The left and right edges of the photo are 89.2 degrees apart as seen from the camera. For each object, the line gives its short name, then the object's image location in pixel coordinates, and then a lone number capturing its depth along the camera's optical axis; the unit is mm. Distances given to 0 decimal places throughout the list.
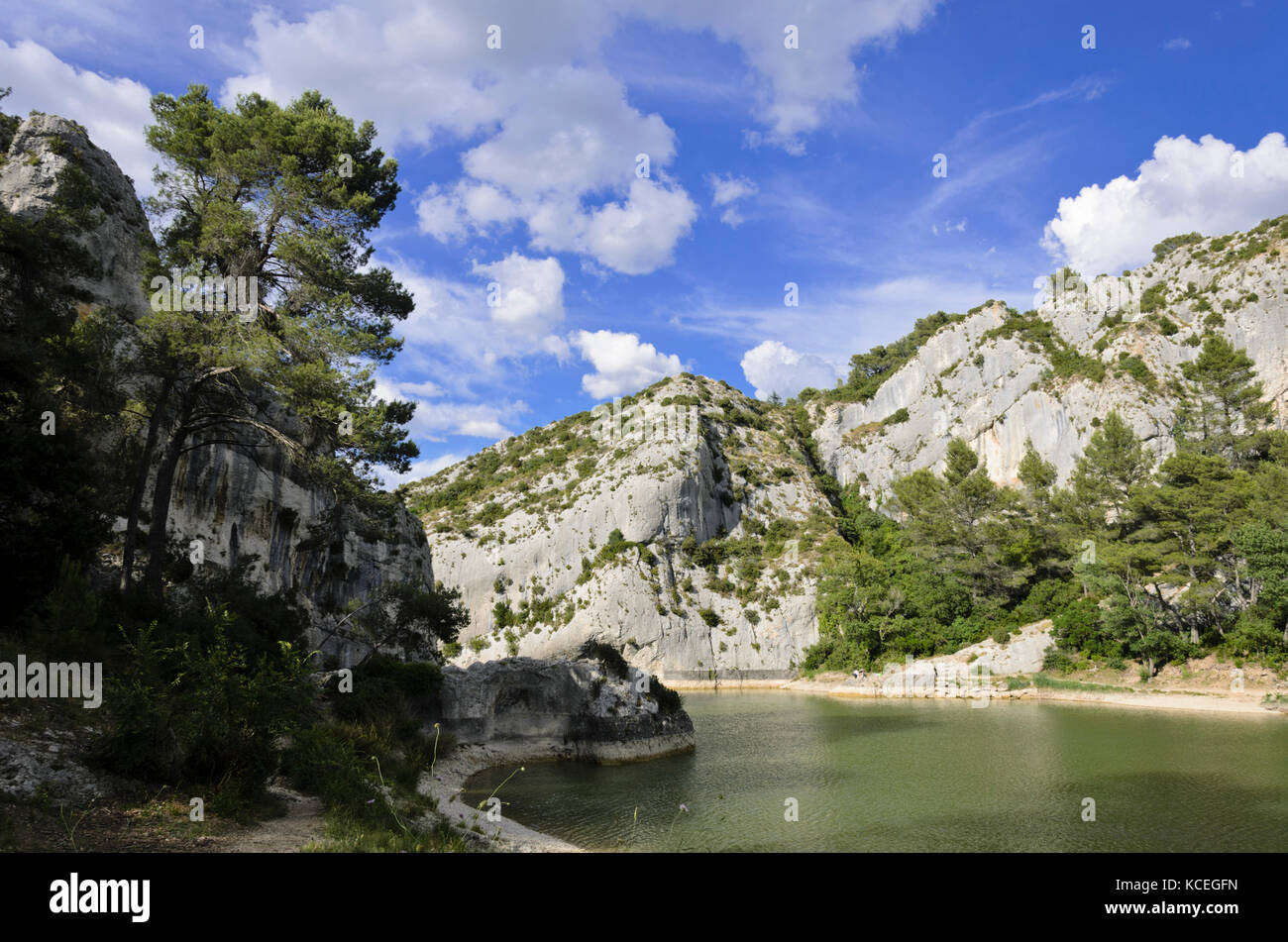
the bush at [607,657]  32375
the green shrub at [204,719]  9613
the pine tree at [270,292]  17547
